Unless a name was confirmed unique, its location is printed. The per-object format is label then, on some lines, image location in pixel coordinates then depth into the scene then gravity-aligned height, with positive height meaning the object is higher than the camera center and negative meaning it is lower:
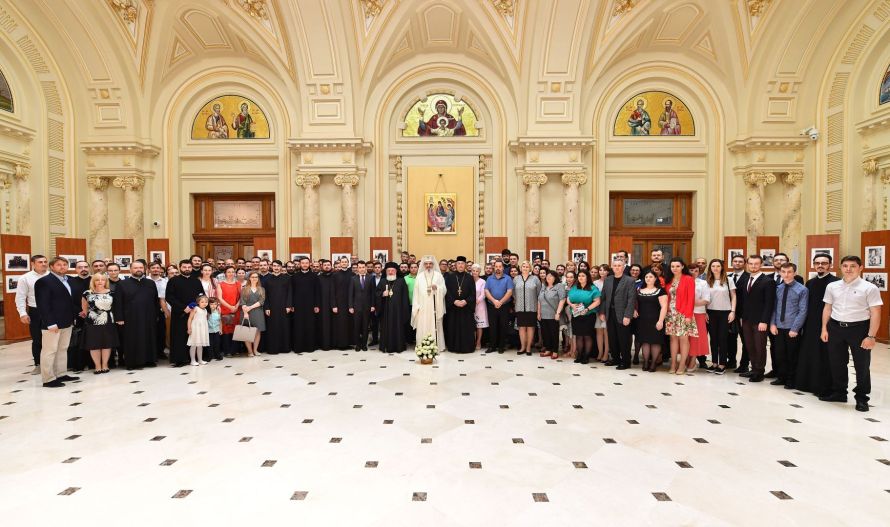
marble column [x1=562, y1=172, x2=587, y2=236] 12.45 +1.71
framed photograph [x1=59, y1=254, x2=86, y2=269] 10.59 +0.01
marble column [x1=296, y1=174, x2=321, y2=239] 12.61 +1.62
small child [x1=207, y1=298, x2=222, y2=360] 7.46 -1.22
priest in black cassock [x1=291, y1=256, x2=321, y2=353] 8.38 -0.96
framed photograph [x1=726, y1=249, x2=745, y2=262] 12.06 +0.10
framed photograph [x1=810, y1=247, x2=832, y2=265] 9.94 +0.12
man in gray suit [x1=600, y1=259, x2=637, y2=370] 6.84 -0.87
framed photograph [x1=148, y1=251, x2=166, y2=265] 11.98 +0.06
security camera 11.91 +3.47
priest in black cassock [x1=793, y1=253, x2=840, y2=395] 5.36 -1.16
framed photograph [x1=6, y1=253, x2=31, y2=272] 9.44 -0.08
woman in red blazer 6.43 -0.85
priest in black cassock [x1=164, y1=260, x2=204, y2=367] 7.15 -0.79
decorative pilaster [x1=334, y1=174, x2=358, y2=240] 12.60 +1.70
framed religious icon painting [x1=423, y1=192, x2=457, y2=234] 13.16 +1.39
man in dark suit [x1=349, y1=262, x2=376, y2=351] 8.52 -0.89
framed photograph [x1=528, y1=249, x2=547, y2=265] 12.23 +0.08
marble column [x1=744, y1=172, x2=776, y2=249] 12.41 +1.67
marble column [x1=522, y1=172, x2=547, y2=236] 12.48 +1.64
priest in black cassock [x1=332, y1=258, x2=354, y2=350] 8.61 -1.14
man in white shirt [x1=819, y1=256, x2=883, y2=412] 4.82 -0.78
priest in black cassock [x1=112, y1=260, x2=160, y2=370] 6.86 -0.94
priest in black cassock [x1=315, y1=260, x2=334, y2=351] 8.55 -1.03
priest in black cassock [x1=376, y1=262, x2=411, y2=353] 8.35 -1.04
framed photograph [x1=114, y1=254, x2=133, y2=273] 11.72 -0.05
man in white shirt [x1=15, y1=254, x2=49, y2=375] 6.20 -0.66
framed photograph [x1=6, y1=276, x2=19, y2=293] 9.52 -0.55
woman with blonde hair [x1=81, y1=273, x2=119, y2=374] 6.58 -0.92
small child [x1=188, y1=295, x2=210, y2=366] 7.14 -1.15
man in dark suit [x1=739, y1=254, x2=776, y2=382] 6.01 -0.80
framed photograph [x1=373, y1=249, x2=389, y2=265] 12.48 +0.07
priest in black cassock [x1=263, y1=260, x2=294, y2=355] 8.16 -0.97
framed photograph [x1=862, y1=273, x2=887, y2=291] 8.99 -0.49
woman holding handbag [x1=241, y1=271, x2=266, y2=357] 7.84 -0.83
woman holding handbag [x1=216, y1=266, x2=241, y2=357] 7.68 -0.82
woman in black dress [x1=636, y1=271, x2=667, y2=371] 6.62 -0.94
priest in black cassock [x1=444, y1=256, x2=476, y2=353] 8.32 -1.06
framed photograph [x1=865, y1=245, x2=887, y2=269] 8.99 -0.02
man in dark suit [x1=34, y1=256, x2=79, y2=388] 5.88 -0.85
